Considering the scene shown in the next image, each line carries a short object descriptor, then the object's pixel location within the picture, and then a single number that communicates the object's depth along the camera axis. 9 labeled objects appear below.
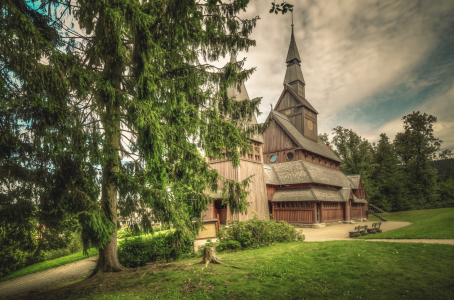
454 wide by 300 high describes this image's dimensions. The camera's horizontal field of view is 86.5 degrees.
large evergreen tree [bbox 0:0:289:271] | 4.36
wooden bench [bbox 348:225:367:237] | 13.58
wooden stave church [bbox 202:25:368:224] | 20.33
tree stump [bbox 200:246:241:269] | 7.75
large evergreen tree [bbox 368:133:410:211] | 35.38
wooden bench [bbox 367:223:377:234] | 14.20
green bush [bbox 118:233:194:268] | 8.70
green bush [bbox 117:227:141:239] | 6.35
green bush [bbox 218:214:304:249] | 10.76
